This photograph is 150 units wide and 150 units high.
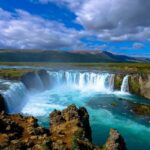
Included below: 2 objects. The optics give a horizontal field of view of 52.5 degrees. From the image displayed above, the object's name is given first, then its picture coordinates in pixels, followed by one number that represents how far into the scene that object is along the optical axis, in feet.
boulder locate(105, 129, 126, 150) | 47.30
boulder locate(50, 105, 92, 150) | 45.99
